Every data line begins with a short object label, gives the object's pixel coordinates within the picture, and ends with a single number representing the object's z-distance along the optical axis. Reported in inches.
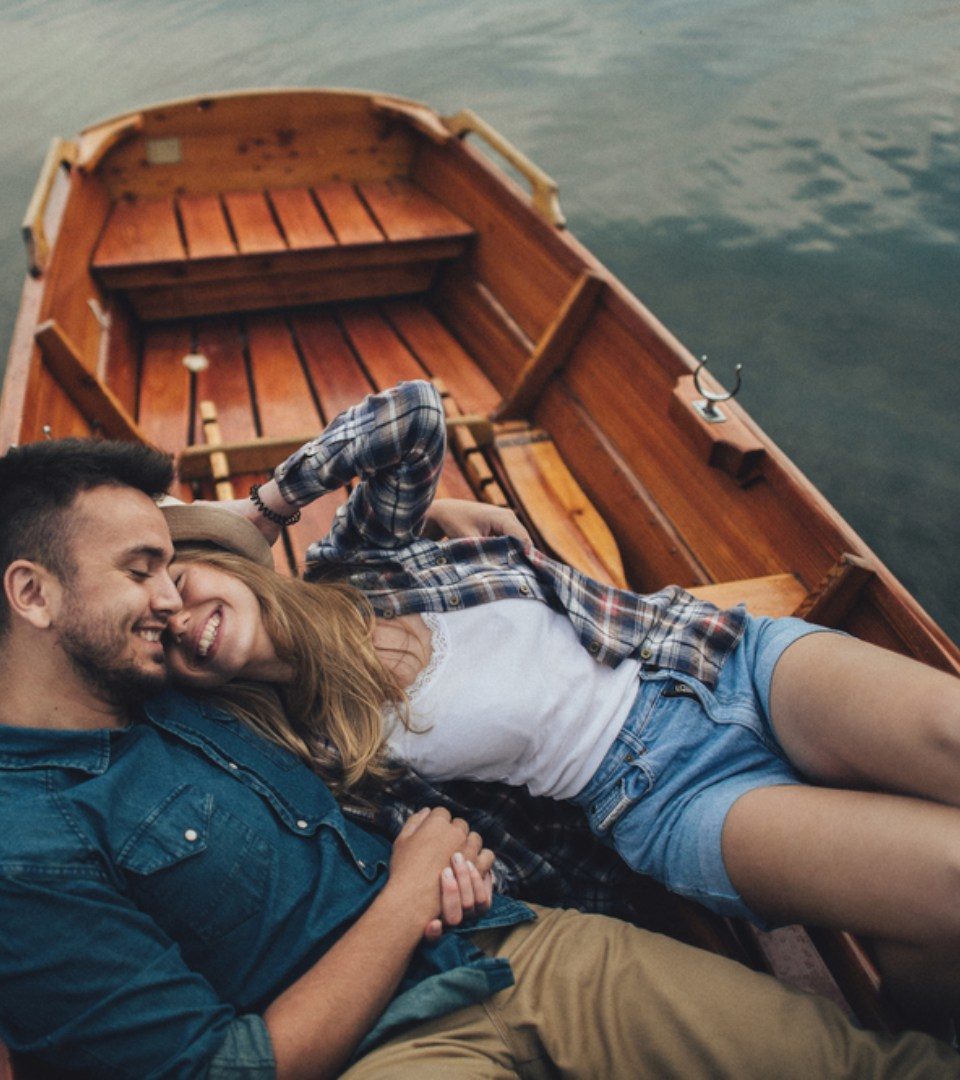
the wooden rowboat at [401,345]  88.9
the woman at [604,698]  50.6
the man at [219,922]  43.5
